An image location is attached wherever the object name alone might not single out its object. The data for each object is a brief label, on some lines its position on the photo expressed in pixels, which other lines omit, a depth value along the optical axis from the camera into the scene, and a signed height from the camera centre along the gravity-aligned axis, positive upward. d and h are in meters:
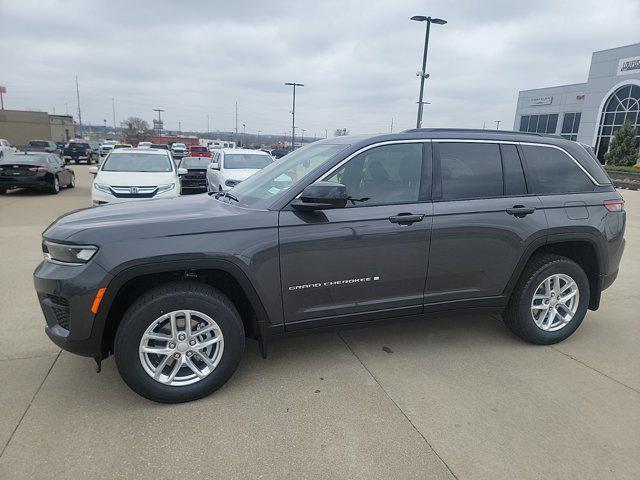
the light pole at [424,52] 17.53 +3.68
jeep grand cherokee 2.73 -0.80
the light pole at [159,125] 84.69 +0.64
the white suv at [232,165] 10.54 -0.86
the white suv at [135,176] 8.59 -1.01
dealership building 35.12 +4.27
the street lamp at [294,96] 35.41 +3.16
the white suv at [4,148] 23.27 -1.53
